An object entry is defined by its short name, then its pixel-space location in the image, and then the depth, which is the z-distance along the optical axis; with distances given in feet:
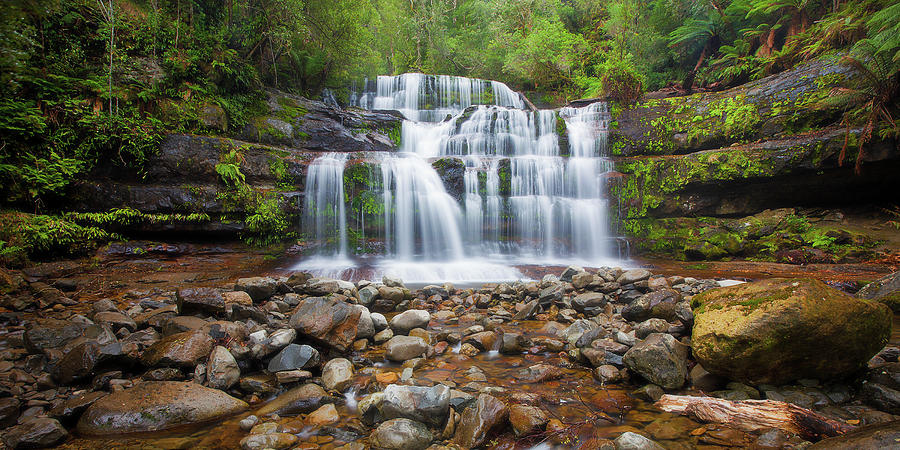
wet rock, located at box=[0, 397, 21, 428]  7.50
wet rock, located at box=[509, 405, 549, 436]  7.49
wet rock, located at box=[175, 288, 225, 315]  12.96
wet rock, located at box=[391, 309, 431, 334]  14.05
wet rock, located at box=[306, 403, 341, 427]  8.14
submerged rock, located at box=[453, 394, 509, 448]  7.18
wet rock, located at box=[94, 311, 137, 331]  12.23
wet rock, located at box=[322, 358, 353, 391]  9.65
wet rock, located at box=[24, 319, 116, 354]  10.06
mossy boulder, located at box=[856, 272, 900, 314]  13.89
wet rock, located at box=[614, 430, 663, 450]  6.52
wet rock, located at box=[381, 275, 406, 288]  19.48
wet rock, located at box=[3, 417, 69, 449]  6.86
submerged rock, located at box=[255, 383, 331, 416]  8.57
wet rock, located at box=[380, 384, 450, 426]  7.71
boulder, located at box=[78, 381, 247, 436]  7.58
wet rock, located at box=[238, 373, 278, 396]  9.34
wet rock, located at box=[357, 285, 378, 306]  17.11
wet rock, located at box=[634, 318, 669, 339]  11.93
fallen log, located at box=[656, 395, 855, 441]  6.87
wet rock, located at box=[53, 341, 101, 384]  8.99
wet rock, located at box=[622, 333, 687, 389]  9.20
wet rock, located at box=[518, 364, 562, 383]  10.21
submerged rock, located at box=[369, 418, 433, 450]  7.04
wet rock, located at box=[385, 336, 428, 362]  11.66
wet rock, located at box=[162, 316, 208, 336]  11.37
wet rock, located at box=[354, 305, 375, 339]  13.06
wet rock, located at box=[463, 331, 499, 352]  12.79
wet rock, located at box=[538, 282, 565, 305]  17.79
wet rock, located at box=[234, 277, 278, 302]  16.46
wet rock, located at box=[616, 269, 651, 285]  18.75
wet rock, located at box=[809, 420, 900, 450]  5.10
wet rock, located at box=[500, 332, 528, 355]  12.44
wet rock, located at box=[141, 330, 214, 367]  9.65
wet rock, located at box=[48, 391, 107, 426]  7.86
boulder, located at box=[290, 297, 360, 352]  11.65
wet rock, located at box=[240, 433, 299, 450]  7.09
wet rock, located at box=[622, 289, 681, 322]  13.21
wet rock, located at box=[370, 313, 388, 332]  13.87
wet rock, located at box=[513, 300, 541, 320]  16.56
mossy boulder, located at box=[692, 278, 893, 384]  8.07
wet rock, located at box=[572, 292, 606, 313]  16.67
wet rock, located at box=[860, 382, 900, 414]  7.57
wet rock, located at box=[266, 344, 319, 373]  10.22
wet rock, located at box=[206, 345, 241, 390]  9.20
